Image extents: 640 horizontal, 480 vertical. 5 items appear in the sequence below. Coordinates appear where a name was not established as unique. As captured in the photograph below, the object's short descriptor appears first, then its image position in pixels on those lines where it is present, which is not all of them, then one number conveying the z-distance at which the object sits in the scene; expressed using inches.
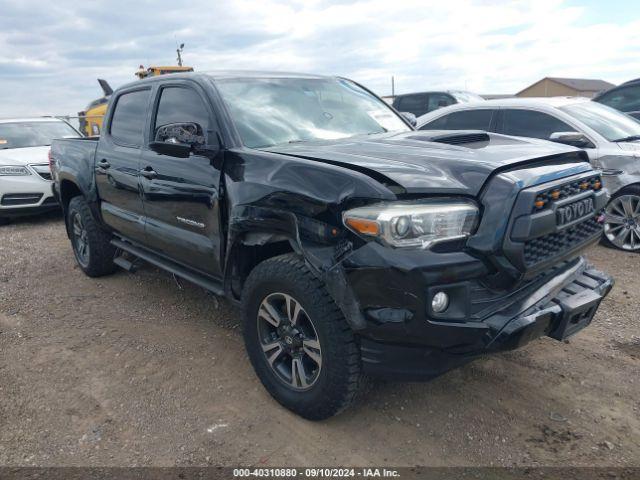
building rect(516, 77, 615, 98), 1720.0
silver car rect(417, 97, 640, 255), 221.0
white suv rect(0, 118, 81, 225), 322.7
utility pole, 1127.0
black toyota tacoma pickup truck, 91.9
